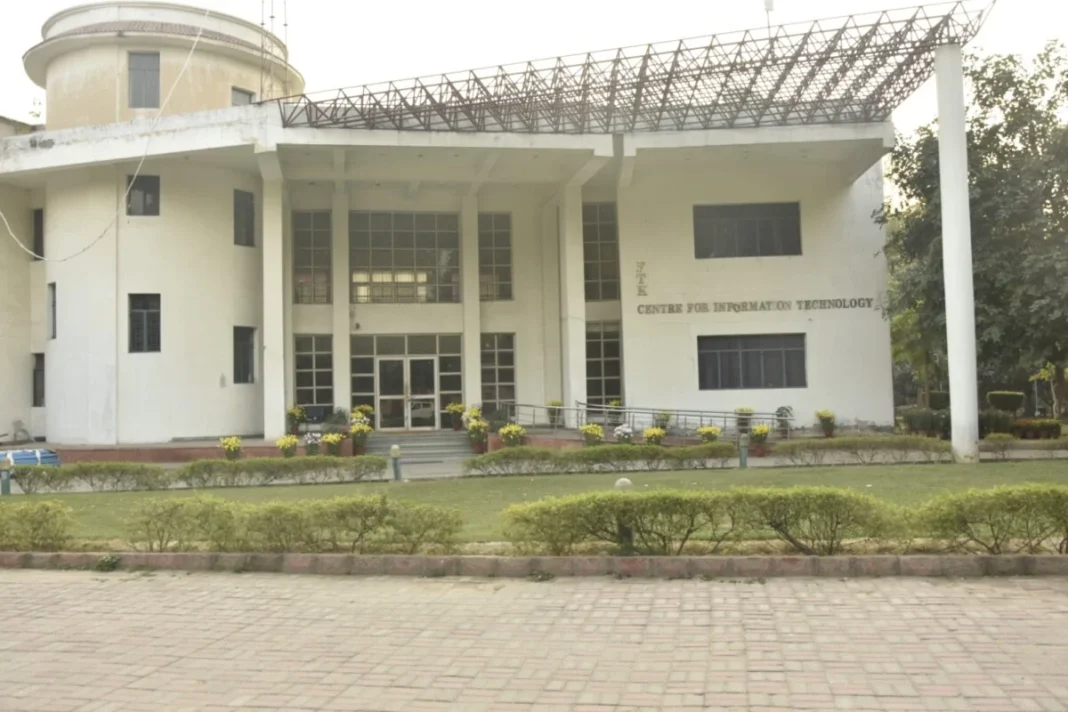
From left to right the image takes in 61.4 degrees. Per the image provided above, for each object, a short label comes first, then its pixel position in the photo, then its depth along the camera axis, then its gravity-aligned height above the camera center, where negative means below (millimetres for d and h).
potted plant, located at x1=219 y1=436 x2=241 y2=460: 19547 -984
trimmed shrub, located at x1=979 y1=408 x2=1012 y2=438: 23547 -1009
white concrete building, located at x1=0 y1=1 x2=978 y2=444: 20641 +4218
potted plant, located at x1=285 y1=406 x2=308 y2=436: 22719 -469
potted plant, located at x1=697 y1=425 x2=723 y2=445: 19953 -953
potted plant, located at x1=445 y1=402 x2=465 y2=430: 23969 -465
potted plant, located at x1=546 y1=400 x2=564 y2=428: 23045 -513
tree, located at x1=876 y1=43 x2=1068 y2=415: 17453 +3284
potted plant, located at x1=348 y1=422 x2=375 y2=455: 21234 -868
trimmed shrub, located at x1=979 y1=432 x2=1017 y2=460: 17266 -1181
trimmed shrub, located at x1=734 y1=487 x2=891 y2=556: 7766 -1100
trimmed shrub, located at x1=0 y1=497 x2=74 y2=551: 9094 -1227
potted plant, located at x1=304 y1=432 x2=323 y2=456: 20141 -973
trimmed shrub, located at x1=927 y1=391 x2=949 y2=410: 36156 -582
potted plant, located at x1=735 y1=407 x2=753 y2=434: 22625 -726
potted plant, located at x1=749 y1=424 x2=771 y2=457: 18953 -1071
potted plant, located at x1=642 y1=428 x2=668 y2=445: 19641 -954
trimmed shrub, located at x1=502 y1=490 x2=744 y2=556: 7938 -1125
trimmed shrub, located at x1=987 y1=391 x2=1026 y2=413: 34562 -618
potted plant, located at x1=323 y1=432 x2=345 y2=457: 20375 -959
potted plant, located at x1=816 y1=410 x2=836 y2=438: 22625 -873
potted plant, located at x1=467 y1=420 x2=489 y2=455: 21484 -887
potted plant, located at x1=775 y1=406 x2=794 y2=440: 22719 -731
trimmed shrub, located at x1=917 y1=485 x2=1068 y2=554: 7496 -1114
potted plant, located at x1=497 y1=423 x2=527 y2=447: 20703 -909
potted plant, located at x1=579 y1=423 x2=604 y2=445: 20000 -898
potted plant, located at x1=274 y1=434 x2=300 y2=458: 19828 -992
